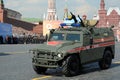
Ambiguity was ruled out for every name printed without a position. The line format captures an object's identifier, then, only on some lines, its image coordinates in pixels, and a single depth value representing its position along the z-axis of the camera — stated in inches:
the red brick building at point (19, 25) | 3610.5
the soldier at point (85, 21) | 628.7
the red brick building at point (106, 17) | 4931.1
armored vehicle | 524.7
